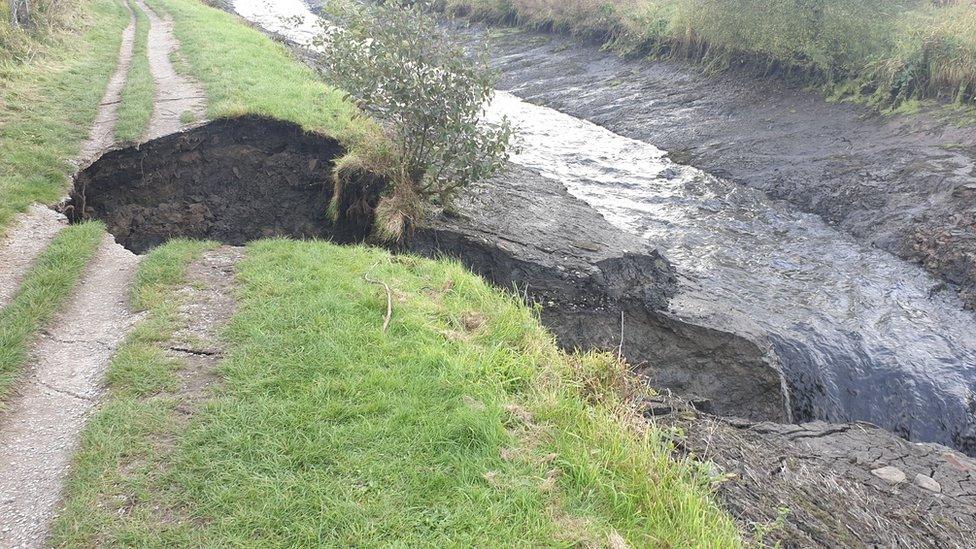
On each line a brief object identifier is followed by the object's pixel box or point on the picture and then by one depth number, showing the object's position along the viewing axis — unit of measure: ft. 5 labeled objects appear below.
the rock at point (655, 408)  17.03
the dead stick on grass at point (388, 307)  18.88
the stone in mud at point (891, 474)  16.89
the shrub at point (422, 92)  28.66
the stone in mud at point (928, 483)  16.81
